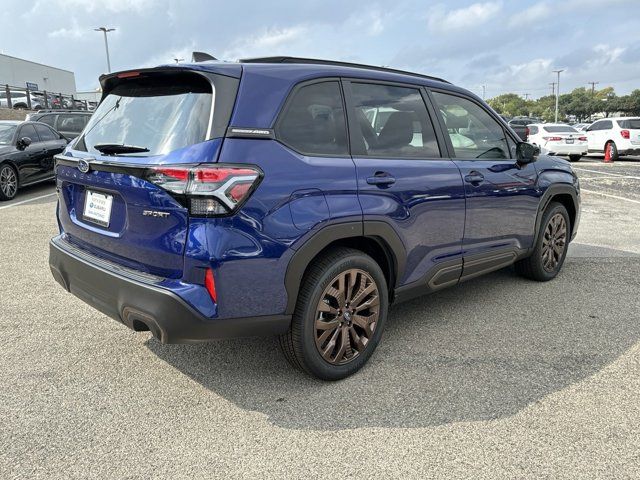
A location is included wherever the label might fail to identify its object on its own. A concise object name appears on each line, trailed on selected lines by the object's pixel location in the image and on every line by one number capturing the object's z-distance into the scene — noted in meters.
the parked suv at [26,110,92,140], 13.15
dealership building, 52.22
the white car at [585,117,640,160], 18.09
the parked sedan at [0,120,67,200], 9.49
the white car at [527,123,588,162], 18.88
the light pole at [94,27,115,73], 41.52
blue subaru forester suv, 2.45
